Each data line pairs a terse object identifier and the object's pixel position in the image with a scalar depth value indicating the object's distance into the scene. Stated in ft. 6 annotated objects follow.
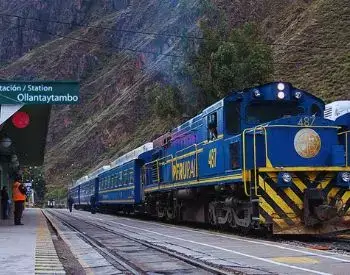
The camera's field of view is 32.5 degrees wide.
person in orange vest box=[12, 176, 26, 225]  67.44
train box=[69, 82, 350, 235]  45.65
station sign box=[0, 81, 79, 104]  57.36
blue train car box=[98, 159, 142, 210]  98.22
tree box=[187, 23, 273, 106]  111.96
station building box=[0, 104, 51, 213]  65.91
